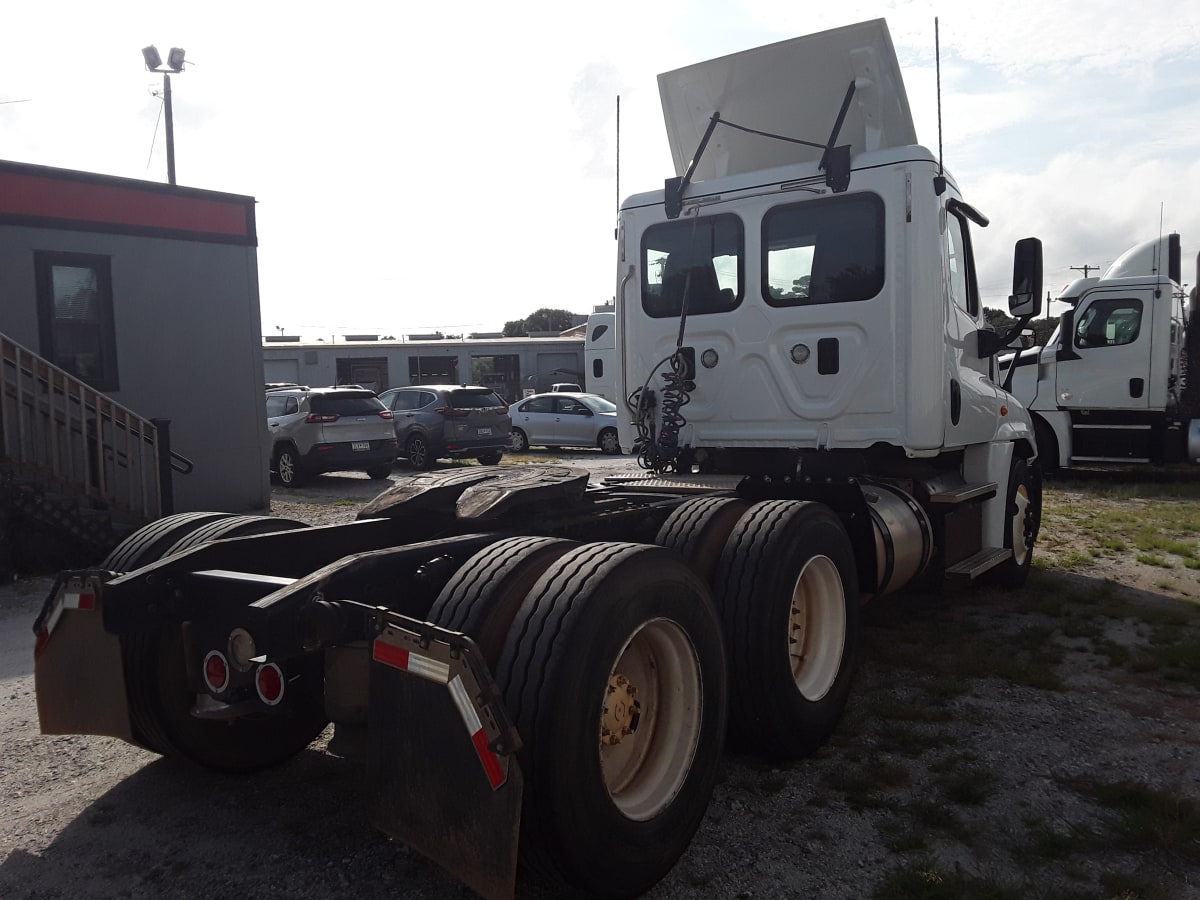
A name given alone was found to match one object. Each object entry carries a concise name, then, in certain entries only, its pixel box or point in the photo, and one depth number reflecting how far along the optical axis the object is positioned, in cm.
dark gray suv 1781
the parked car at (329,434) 1541
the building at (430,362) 4269
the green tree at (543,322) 9919
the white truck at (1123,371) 1365
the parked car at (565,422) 2086
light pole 1983
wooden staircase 837
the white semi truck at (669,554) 268
